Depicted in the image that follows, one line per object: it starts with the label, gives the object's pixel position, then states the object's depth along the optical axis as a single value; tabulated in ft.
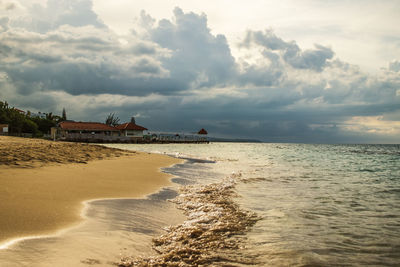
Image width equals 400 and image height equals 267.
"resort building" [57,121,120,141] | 217.97
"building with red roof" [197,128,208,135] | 289.04
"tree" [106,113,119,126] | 375.04
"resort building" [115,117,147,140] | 258.57
